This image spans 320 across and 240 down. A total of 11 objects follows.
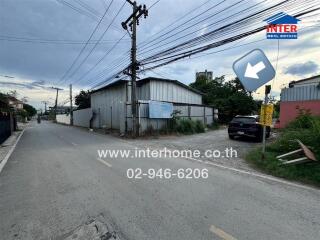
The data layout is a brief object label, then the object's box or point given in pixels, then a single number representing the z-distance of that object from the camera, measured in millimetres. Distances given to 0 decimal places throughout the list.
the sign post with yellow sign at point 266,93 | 7211
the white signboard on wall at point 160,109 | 18438
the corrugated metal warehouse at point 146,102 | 19031
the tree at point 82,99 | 50391
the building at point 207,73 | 73169
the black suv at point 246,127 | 13797
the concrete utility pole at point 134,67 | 17356
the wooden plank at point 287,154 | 7625
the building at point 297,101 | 15688
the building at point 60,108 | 103519
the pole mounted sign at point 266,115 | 7320
